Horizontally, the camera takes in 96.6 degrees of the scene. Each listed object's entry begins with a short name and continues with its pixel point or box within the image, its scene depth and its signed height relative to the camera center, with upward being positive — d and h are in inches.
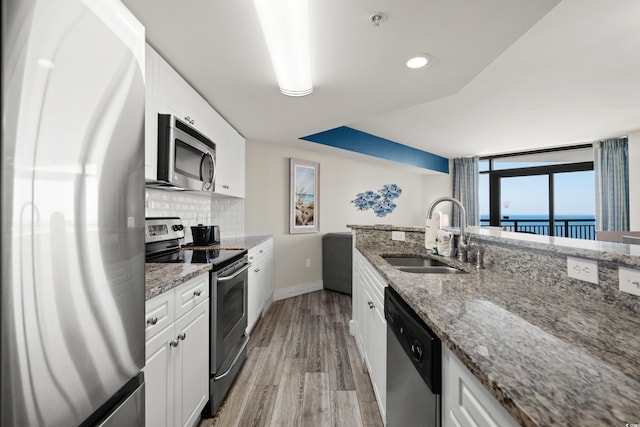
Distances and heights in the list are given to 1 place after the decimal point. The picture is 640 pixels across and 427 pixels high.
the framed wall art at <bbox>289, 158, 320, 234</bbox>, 163.0 +12.5
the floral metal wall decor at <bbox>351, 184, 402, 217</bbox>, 202.7 +13.5
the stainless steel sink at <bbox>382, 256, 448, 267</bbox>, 83.0 -12.9
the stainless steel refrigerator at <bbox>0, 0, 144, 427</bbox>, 17.8 +0.3
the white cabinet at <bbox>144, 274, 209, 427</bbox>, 43.4 -24.5
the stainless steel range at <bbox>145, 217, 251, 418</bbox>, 65.8 -19.8
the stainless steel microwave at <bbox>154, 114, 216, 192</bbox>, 67.7 +16.7
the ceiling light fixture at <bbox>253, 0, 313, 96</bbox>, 51.3 +37.7
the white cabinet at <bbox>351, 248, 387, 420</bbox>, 59.8 -27.2
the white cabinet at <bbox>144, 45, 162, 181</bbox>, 62.3 +23.8
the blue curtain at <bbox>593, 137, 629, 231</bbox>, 177.9 +22.2
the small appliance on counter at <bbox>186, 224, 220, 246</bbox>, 102.0 -6.2
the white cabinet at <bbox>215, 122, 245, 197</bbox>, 107.9 +22.4
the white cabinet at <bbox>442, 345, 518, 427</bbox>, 21.5 -15.7
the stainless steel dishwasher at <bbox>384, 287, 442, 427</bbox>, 31.6 -20.1
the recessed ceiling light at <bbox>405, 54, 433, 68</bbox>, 68.7 +39.0
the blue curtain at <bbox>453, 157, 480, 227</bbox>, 239.5 +26.9
